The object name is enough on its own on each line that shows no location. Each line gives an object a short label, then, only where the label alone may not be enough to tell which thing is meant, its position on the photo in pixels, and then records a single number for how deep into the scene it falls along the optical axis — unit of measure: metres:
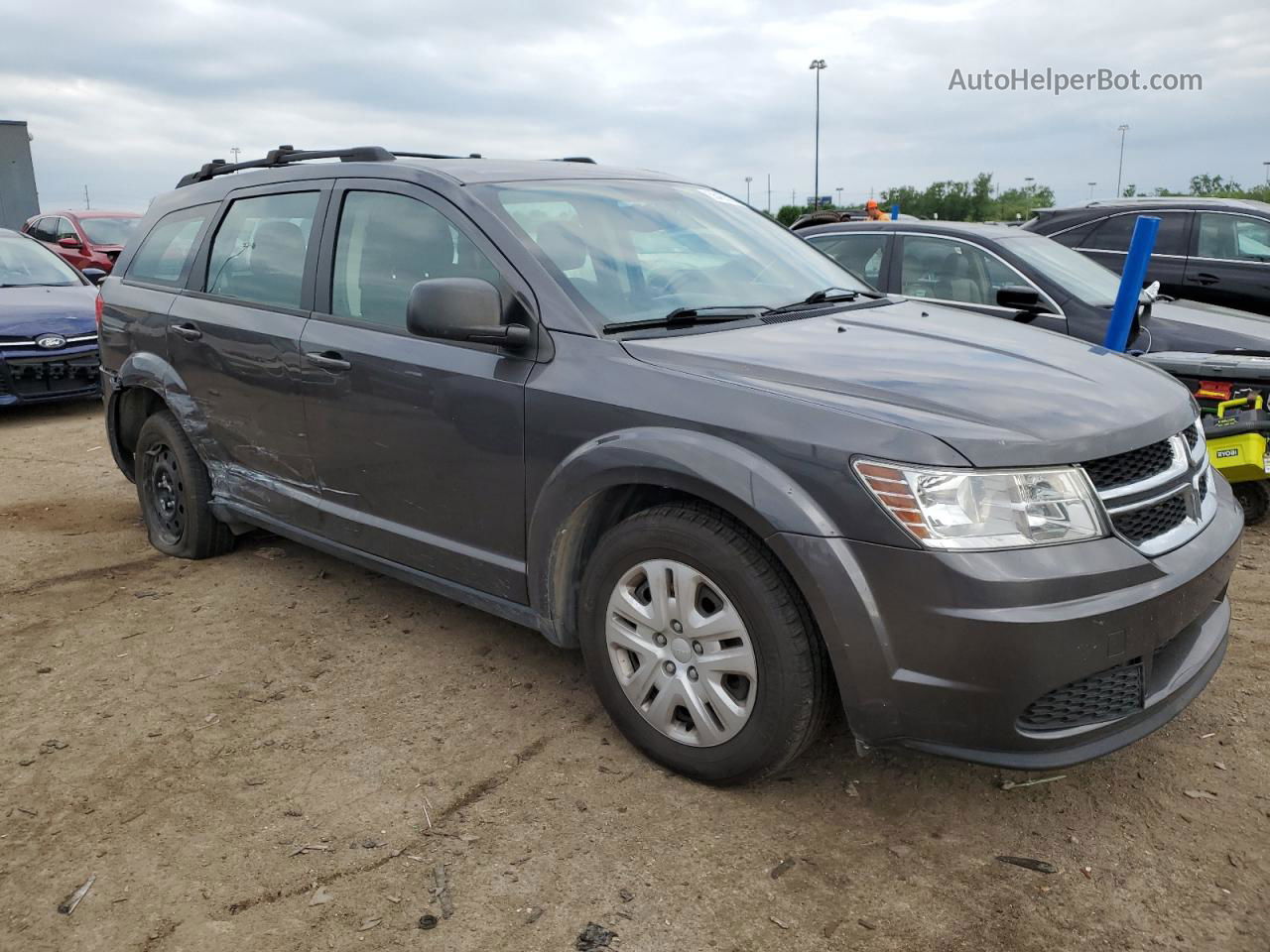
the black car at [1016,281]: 5.96
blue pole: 5.03
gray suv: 2.43
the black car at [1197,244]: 8.41
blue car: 8.57
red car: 15.24
